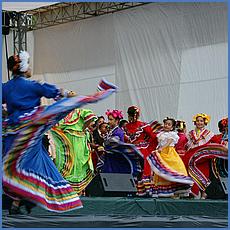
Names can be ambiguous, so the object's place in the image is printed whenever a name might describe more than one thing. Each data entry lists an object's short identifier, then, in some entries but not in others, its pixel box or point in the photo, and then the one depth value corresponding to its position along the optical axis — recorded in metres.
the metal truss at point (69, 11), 19.66
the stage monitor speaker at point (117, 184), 10.18
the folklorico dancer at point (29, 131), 6.49
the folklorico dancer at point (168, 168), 9.83
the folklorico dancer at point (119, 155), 10.21
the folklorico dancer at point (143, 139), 10.30
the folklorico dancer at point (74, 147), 10.58
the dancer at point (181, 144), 10.90
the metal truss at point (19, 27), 20.02
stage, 7.17
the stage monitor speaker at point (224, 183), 9.94
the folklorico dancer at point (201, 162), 10.32
